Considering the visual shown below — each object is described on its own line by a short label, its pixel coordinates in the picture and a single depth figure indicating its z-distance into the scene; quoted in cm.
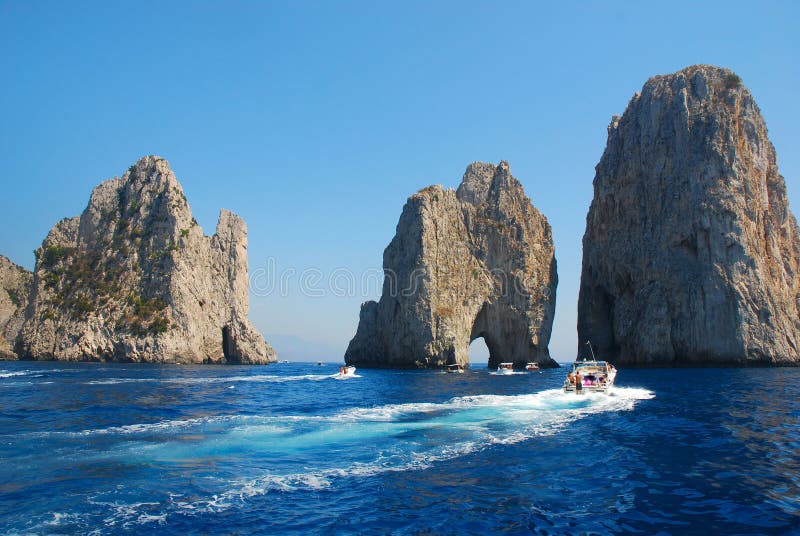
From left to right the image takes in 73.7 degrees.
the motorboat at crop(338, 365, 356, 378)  7338
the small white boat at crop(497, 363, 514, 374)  7710
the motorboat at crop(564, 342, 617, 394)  3975
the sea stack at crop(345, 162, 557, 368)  9169
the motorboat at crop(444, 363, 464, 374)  8486
